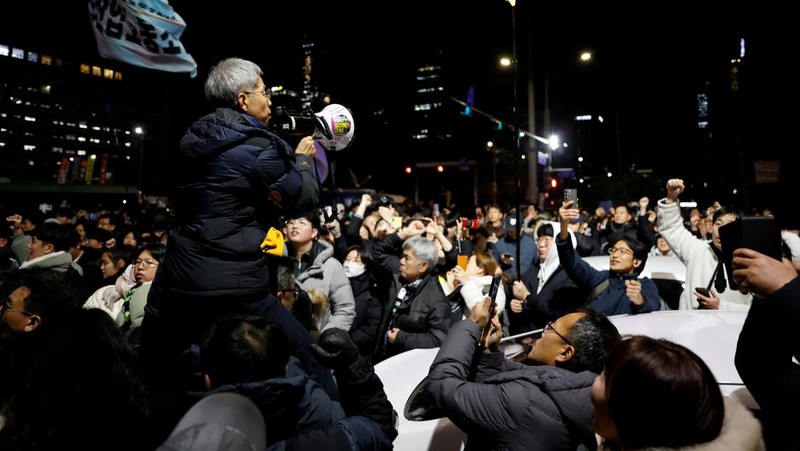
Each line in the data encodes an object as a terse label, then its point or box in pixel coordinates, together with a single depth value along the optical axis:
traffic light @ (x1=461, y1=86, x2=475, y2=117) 18.31
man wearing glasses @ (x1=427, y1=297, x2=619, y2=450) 2.15
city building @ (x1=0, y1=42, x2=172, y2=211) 108.62
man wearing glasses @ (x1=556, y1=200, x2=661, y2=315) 4.30
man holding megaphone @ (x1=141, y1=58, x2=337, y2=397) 2.47
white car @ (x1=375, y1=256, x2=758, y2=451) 2.63
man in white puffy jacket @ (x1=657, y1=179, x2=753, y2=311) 4.23
